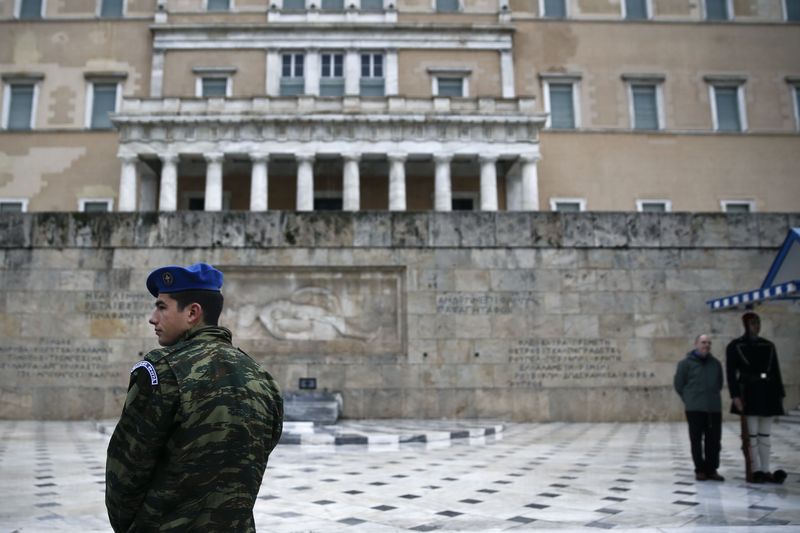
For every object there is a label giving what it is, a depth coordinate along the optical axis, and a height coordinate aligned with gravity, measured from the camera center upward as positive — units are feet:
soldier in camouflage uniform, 7.72 -0.86
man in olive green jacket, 25.62 -1.36
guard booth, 29.47 +4.47
